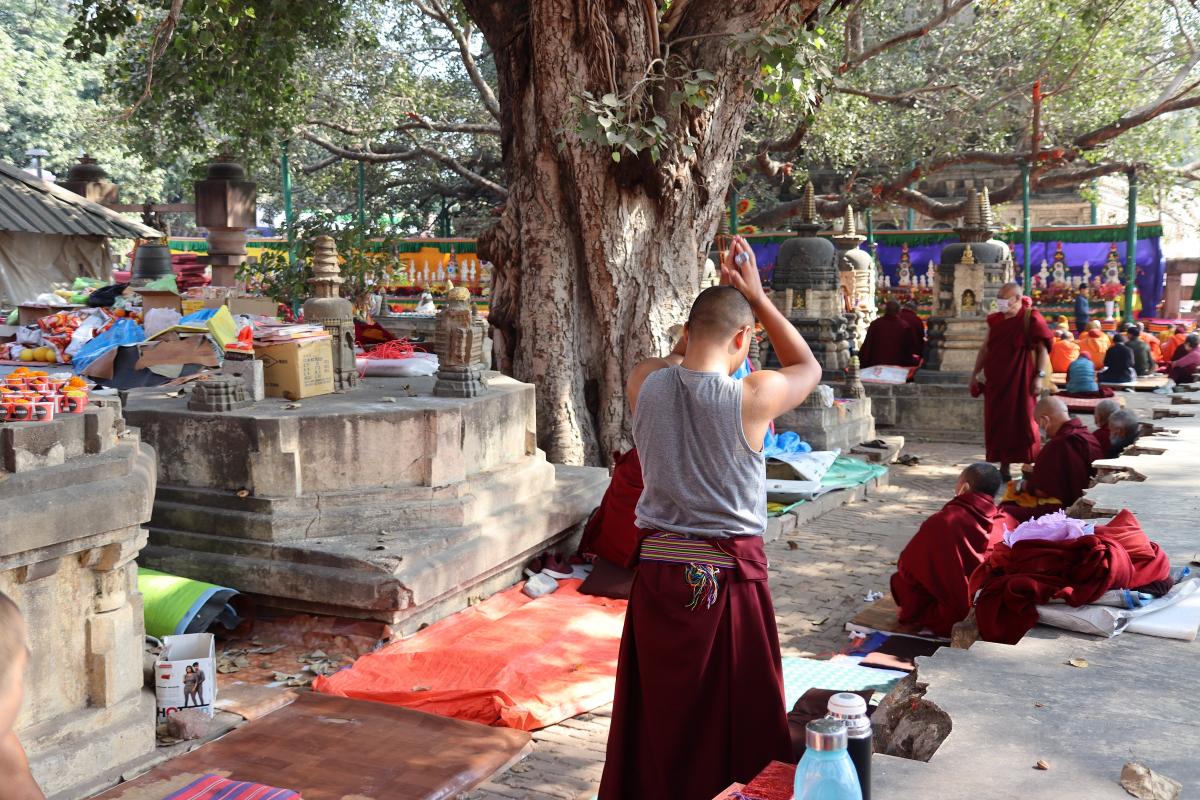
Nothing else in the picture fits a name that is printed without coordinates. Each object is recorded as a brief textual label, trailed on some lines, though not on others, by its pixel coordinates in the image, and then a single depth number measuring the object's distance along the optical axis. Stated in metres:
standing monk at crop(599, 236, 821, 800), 3.27
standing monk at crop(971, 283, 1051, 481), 10.31
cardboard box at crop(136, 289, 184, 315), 8.38
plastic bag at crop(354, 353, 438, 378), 7.79
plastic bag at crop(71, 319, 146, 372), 7.68
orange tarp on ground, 4.91
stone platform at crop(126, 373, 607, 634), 5.66
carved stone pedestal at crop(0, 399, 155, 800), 3.82
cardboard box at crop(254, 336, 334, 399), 6.52
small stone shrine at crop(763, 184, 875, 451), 13.33
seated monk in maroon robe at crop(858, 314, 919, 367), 15.28
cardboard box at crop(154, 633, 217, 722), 4.58
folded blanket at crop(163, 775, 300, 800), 3.57
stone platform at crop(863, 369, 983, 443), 13.73
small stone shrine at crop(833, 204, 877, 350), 17.19
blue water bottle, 2.27
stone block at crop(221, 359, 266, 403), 6.37
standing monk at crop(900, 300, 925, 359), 15.51
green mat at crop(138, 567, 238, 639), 5.25
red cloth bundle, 4.33
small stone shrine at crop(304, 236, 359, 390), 7.00
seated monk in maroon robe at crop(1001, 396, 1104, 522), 7.97
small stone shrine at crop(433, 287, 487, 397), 6.67
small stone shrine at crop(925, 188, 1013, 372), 14.31
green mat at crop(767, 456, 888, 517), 9.89
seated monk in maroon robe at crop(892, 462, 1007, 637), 5.77
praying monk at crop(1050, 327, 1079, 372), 15.68
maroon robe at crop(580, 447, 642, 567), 6.77
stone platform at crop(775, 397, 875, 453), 11.21
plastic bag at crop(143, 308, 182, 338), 8.09
